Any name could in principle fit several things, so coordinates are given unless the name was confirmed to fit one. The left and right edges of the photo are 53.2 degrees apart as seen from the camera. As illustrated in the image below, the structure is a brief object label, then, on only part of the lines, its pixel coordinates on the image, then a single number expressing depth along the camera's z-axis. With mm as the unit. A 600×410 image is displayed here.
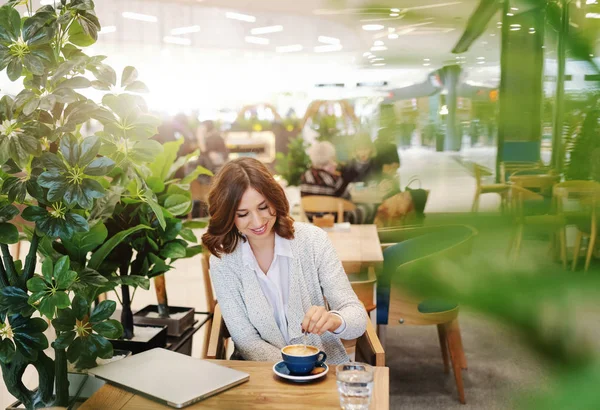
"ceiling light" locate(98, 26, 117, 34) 8492
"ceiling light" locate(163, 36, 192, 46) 8906
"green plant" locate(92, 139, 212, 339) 2309
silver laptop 1521
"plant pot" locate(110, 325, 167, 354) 2268
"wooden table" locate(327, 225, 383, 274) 3371
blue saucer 1636
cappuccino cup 1647
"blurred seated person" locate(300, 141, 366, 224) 4875
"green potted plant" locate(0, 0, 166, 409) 1458
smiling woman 2201
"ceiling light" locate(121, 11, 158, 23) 8398
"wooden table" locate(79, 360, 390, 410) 1532
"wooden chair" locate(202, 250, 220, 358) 3468
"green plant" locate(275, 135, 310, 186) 5586
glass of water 1417
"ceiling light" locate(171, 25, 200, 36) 8789
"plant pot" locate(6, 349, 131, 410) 1936
